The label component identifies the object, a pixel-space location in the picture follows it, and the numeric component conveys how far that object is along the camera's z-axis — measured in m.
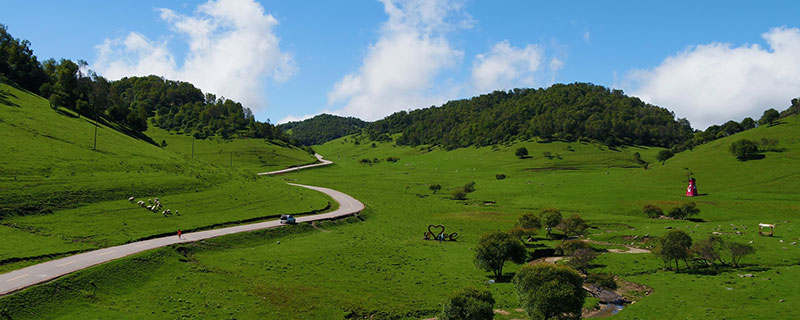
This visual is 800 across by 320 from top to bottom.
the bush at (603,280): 46.72
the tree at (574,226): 70.44
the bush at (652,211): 88.94
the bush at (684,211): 83.94
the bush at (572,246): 56.50
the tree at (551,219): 71.75
